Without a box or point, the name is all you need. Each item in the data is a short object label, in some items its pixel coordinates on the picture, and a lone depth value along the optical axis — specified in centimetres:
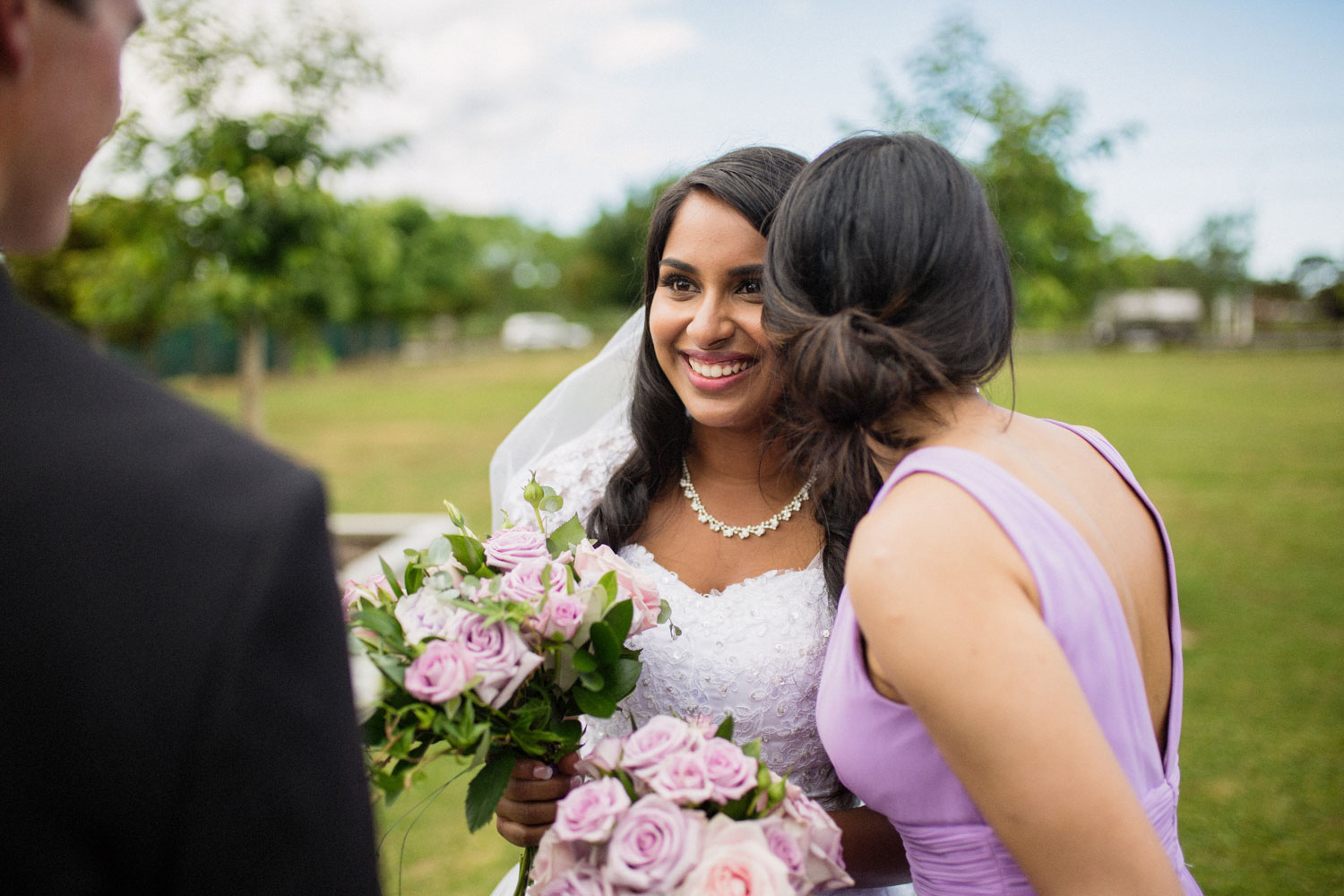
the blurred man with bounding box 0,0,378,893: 79
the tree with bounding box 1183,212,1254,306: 6334
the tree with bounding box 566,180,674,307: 5156
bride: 237
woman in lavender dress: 133
